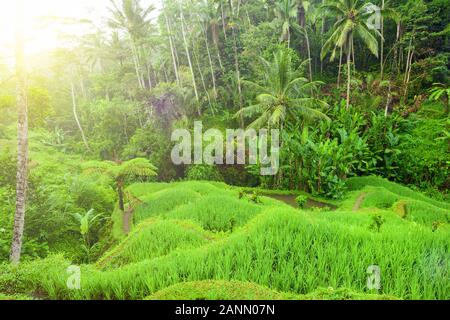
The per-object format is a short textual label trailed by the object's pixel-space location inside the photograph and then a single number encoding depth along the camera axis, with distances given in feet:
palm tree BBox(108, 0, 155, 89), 73.51
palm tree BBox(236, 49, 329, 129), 46.32
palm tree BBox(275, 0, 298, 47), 76.23
